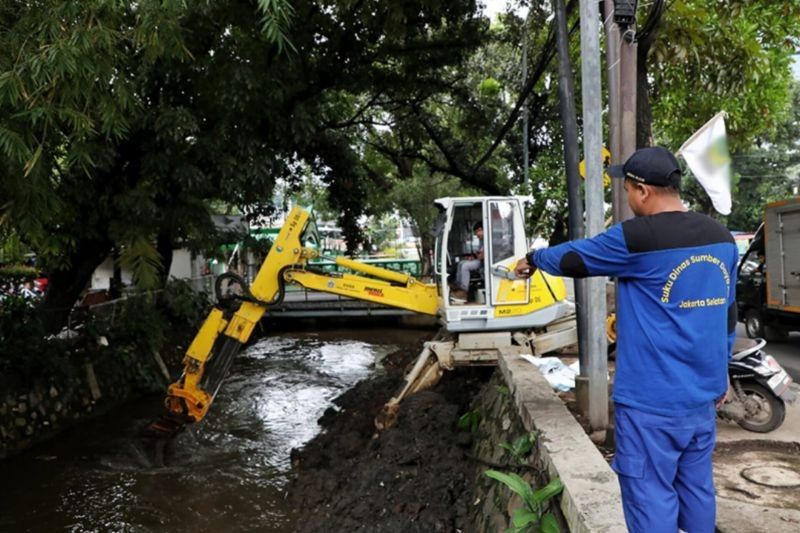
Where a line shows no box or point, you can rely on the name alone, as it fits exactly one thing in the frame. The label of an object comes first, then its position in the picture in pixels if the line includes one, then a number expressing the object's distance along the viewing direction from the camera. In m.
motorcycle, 5.21
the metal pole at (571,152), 4.90
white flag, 3.19
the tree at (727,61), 6.13
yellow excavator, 7.98
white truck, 10.14
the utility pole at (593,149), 4.41
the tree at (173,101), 3.71
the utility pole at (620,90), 4.20
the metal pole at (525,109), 11.58
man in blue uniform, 2.45
